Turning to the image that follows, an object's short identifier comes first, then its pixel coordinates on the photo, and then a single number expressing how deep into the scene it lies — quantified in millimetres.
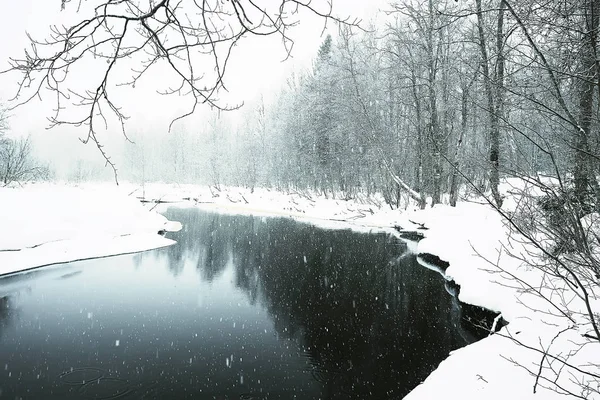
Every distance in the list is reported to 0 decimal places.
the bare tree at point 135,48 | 2023
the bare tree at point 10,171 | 18747
